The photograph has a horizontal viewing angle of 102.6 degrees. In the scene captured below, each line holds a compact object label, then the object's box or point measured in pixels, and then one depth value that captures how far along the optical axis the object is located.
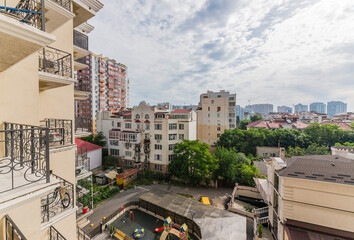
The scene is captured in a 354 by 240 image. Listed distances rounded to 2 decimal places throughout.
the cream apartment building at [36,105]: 2.33
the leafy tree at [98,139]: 29.14
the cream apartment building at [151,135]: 24.25
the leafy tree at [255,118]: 67.81
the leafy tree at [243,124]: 59.34
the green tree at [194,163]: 19.73
